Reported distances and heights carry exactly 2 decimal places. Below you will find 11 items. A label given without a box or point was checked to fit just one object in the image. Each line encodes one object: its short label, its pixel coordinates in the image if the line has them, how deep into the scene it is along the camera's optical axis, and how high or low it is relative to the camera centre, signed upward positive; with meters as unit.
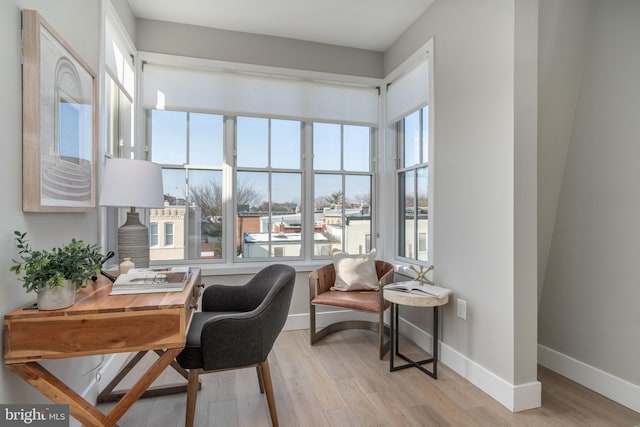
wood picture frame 1.35 +0.42
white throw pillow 3.13 -0.57
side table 2.34 -0.66
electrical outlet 2.38 -0.69
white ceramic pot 1.24 -0.32
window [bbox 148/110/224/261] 3.12 +0.31
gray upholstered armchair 1.63 -0.66
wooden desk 1.21 -0.47
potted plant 1.21 -0.22
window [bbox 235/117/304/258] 3.31 +0.26
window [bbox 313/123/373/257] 3.52 +0.28
